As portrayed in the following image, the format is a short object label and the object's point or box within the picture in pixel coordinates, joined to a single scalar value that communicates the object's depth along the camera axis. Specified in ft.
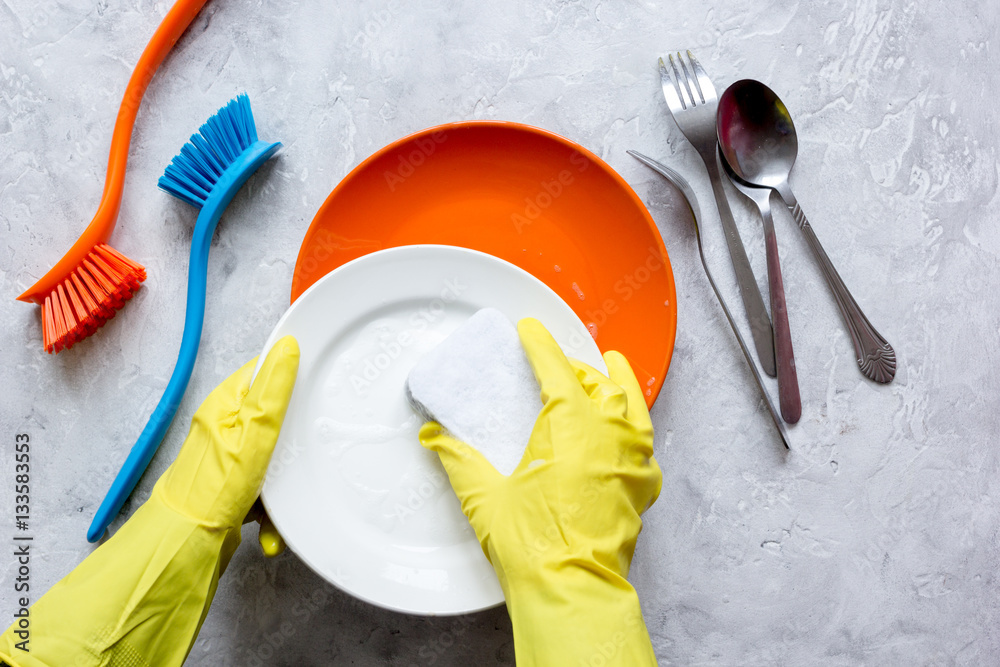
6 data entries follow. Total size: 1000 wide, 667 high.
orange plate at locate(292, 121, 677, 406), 2.37
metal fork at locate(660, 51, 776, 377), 2.62
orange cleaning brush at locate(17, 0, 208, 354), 2.52
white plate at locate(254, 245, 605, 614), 2.10
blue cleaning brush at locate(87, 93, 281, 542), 2.50
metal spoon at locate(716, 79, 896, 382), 2.65
